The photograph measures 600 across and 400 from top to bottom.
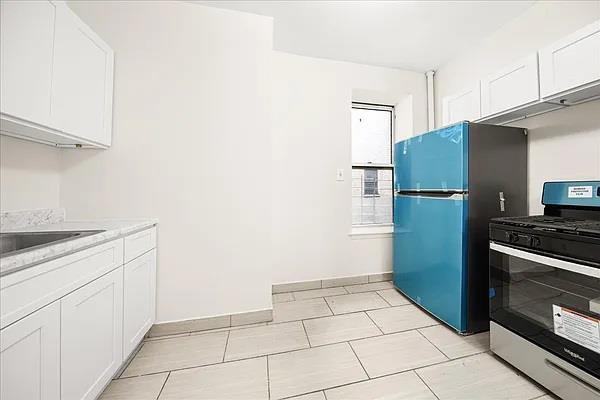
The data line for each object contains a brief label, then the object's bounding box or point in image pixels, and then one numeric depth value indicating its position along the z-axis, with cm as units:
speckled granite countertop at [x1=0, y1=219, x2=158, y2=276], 76
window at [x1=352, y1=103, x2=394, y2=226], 310
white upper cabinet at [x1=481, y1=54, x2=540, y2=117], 168
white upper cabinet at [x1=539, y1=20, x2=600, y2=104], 136
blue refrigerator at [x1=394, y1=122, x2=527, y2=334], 177
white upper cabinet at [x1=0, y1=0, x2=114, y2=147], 107
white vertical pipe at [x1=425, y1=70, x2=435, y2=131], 304
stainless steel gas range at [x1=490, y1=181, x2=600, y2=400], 110
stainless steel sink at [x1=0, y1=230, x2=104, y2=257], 123
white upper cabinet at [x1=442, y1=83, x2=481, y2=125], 214
